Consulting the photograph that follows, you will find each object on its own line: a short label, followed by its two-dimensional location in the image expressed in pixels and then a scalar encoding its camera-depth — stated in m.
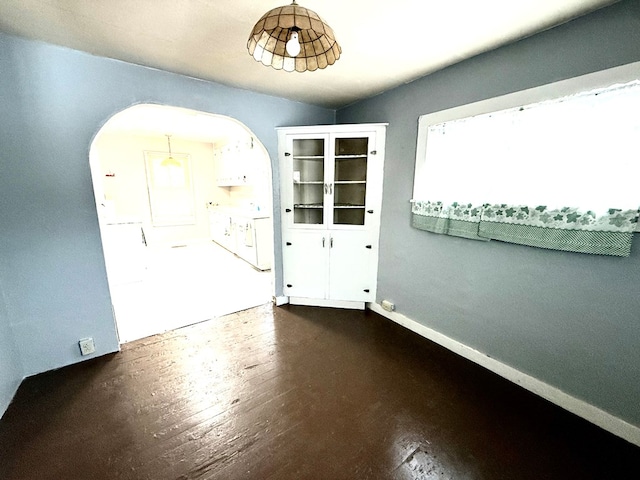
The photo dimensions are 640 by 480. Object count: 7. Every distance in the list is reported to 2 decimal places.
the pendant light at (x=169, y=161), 5.57
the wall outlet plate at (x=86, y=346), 1.98
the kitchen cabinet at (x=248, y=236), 4.25
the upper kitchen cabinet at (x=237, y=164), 4.90
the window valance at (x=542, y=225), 1.32
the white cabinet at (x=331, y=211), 2.64
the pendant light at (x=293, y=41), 1.02
